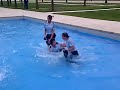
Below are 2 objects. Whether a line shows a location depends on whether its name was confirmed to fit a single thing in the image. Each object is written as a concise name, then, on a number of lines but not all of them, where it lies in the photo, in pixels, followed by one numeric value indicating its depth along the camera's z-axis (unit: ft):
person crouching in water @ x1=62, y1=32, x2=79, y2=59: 29.28
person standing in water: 35.09
